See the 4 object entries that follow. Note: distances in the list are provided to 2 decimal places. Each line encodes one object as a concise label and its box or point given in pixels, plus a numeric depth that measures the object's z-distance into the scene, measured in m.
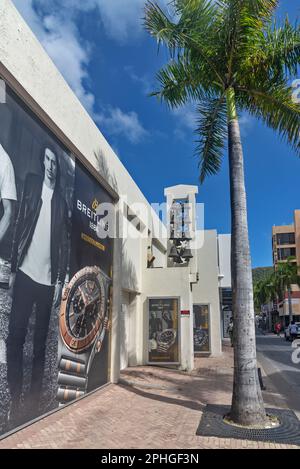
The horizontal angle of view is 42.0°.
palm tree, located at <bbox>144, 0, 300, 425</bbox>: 7.27
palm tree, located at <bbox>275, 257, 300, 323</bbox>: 55.25
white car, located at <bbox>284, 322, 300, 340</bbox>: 36.10
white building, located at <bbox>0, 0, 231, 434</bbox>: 6.52
